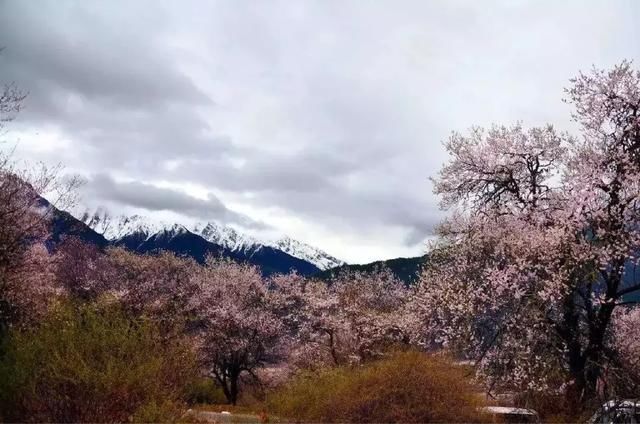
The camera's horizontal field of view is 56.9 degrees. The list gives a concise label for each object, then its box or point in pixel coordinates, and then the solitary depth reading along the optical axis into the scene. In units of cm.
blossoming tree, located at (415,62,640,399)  1608
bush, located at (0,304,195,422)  1122
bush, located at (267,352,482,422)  1455
